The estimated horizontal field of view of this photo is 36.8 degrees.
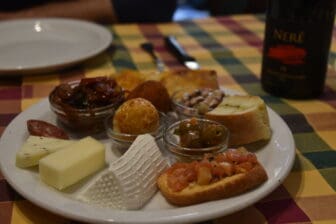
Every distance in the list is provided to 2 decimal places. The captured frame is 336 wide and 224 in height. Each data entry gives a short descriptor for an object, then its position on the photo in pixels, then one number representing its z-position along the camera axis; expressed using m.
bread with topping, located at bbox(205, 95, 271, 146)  0.88
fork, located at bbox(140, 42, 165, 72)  1.34
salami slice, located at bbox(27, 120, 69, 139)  0.91
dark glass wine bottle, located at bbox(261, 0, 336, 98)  1.03
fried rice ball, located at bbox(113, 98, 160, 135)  0.88
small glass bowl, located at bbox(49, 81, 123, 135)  0.96
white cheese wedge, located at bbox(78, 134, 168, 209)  0.71
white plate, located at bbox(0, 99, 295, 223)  0.66
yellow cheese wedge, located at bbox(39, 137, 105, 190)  0.75
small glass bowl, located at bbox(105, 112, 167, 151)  0.88
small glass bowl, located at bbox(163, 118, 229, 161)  0.81
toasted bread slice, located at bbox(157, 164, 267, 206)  0.70
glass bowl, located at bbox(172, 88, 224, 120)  0.95
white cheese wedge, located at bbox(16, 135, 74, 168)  0.80
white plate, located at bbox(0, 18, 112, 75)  1.29
